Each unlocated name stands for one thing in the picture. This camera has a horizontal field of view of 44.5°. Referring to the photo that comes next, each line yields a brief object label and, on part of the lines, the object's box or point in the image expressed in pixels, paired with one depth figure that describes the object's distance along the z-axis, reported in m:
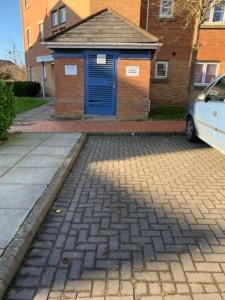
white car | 5.52
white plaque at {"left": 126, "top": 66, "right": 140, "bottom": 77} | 10.18
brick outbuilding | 9.82
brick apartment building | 14.01
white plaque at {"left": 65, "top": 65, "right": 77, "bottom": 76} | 10.22
